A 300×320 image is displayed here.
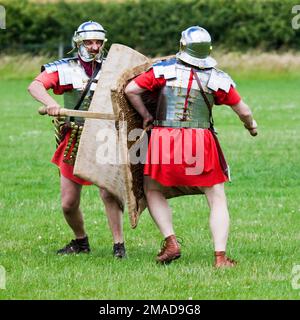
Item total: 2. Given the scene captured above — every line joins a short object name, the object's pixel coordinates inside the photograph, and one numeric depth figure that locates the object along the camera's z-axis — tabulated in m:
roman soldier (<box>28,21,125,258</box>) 17.23
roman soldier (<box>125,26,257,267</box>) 16.19
